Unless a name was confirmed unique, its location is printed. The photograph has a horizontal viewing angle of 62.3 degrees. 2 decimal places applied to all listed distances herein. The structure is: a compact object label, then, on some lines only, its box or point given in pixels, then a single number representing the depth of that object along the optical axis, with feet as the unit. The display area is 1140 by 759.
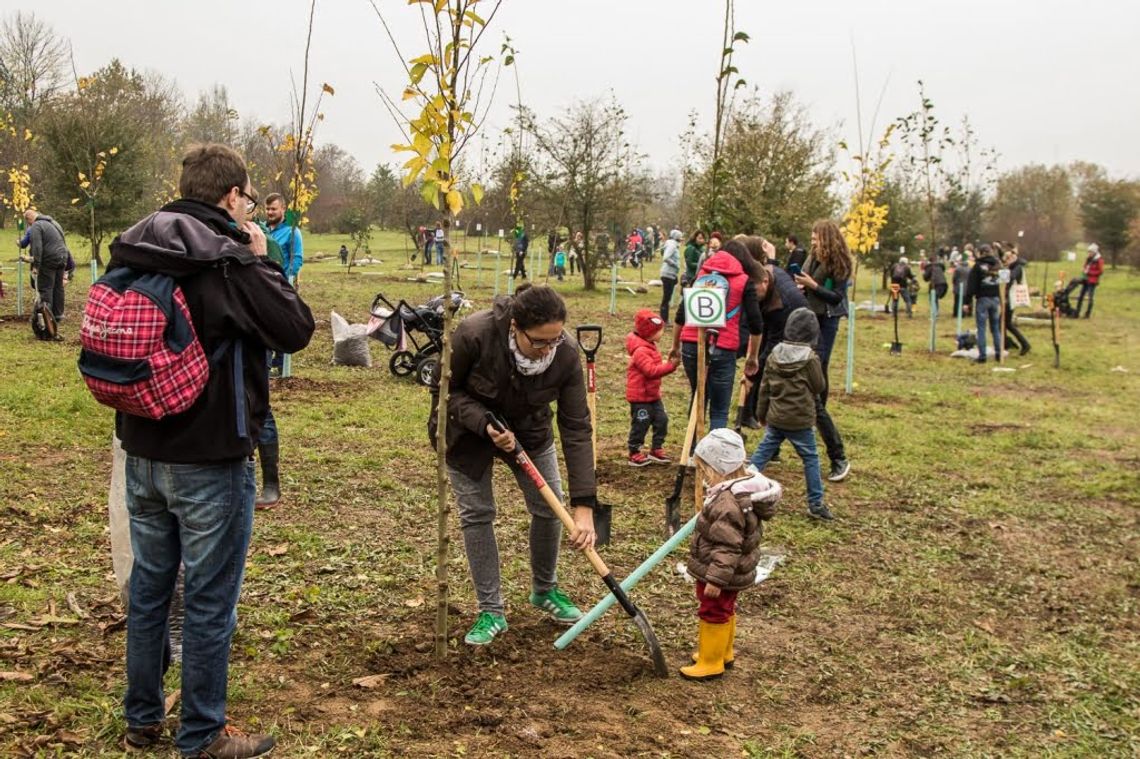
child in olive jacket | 22.03
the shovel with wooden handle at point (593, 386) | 16.79
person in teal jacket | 31.40
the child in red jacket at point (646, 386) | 25.23
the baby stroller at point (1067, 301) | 79.49
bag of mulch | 40.73
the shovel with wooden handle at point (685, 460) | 19.33
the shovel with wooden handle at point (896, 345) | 54.60
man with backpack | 9.11
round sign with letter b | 19.65
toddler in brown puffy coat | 13.17
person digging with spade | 13.07
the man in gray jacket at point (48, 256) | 41.91
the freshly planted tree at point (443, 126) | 11.91
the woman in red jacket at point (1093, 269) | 79.56
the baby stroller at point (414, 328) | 37.03
